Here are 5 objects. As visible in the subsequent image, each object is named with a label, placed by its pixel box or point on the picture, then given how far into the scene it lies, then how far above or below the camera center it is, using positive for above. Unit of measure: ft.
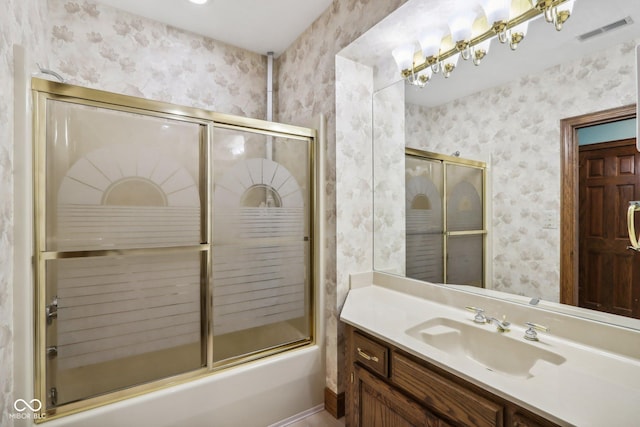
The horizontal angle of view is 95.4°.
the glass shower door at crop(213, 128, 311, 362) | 5.52 -0.60
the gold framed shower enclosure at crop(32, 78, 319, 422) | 4.27 -0.51
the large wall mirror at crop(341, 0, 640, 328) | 3.57 +1.59
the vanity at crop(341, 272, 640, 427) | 2.73 -1.74
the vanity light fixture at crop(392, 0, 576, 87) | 3.94 +2.85
